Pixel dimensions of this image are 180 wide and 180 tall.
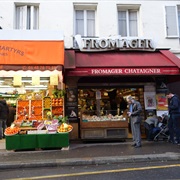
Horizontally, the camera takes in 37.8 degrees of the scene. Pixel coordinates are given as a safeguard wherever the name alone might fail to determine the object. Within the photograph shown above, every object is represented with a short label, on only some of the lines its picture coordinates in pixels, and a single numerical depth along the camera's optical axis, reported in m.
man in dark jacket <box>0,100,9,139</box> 11.88
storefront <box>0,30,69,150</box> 8.95
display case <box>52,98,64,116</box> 10.59
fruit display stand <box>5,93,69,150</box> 8.90
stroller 10.74
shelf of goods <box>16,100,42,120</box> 10.45
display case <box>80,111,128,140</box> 10.76
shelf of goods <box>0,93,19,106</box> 13.42
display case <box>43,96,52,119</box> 10.66
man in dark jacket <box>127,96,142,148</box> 9.25
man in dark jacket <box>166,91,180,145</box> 9.72
